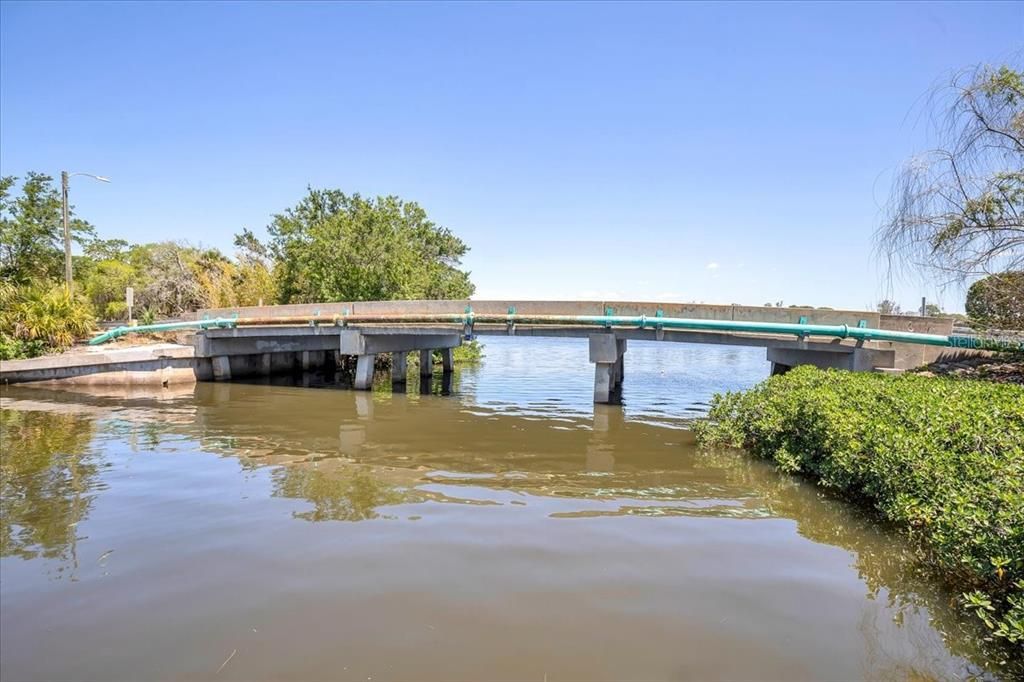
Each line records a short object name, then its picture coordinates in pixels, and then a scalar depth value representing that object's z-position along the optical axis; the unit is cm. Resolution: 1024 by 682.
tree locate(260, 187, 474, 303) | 3027
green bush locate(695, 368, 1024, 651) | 473
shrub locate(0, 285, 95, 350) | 2331
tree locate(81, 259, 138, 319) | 3734
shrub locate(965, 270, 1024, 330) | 1227
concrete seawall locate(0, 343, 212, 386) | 2211
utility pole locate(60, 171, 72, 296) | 2602
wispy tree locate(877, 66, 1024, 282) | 1189
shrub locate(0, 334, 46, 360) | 2248
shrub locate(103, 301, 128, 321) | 3533
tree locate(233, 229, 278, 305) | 3753
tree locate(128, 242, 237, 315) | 3744
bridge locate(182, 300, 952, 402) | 1508
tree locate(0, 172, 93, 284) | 2930
